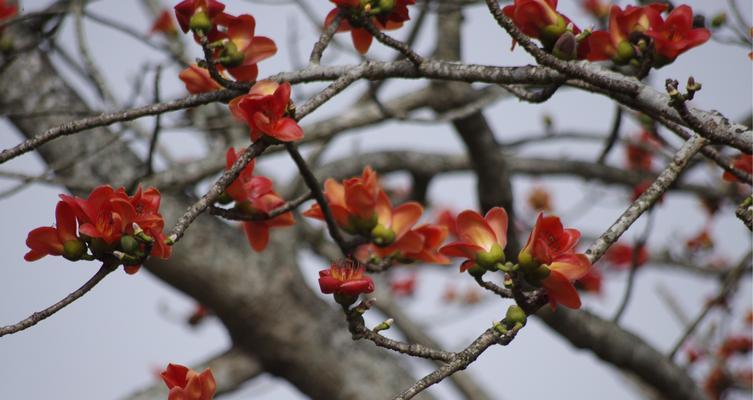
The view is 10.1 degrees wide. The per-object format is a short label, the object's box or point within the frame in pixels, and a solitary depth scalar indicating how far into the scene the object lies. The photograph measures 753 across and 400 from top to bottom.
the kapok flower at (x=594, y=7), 11.09
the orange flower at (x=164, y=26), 9.43
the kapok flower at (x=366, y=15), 5.17
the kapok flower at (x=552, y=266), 4.95
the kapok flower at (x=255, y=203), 5.23
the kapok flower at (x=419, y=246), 5.33
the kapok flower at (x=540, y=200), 12.01
